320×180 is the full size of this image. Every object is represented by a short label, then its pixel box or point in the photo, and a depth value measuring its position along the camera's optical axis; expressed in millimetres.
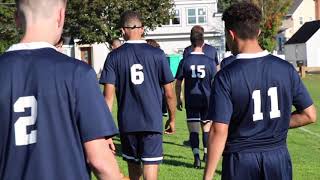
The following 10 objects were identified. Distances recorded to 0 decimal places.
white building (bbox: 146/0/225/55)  66062
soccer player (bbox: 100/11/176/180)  7707
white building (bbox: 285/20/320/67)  82375
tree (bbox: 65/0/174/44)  53531
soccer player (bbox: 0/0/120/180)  3203
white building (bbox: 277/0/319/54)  99375
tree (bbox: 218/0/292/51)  67331
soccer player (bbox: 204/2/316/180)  4695
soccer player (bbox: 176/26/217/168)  10965
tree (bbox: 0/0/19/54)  47188
